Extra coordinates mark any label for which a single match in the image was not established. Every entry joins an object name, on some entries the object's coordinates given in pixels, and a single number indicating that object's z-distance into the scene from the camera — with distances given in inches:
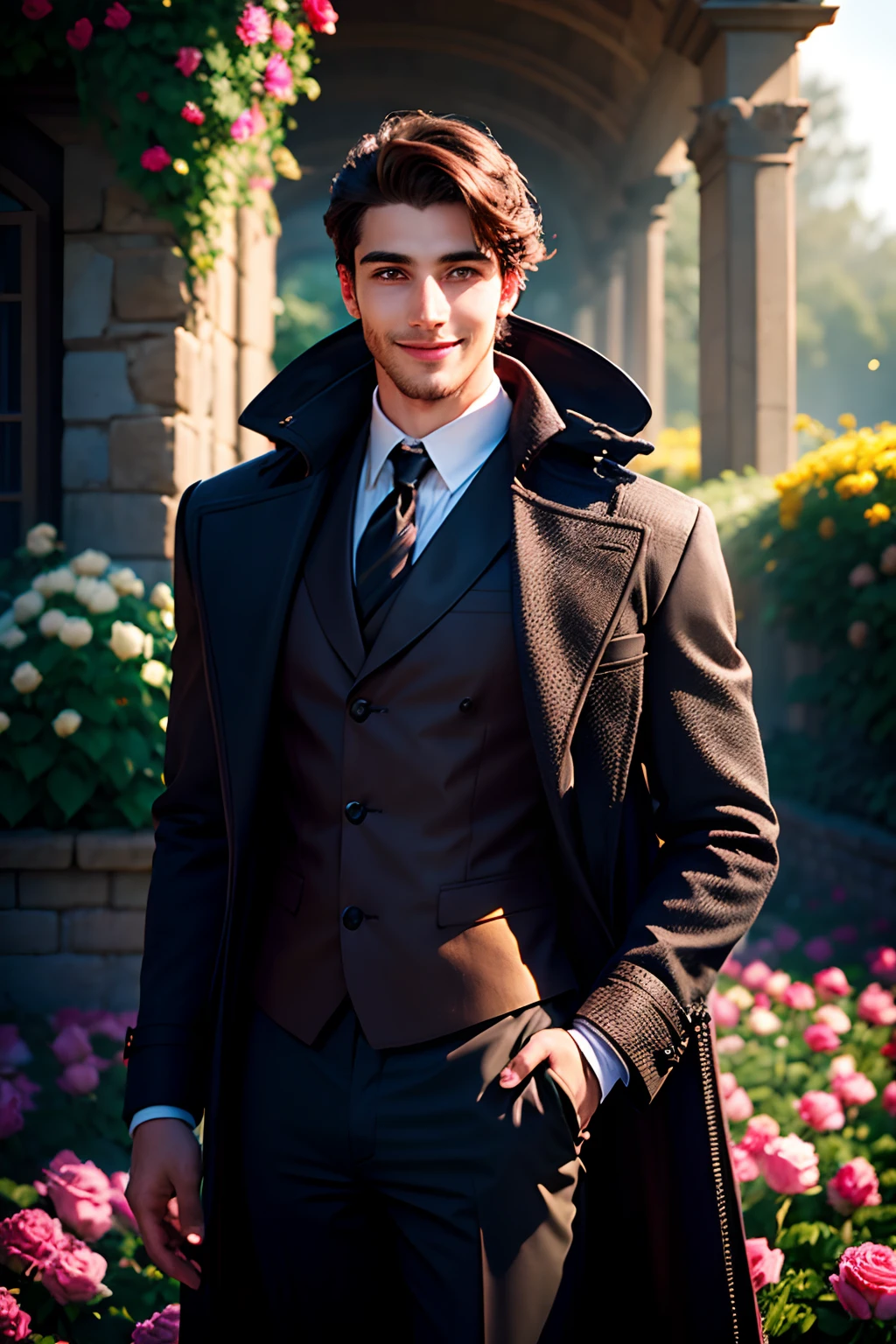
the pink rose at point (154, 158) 191.9
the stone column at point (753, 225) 277.0
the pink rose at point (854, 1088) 136.8
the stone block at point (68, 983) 165.0
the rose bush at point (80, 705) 166.9
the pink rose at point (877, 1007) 158.1
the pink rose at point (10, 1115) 131.8
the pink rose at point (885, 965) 174.1
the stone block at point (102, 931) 165.5
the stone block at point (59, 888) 165.0
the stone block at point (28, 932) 165.5
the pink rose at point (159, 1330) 94.0
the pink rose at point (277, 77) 197.0
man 62.6
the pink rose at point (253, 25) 190.4
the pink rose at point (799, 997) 159.8
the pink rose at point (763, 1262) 94.2
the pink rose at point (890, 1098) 132.3
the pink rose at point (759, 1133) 120.1
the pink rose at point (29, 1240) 106.6
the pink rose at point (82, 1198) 111.6
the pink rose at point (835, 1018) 151.0
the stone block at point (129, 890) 165.5
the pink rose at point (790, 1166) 114.3
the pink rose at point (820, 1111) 129.0
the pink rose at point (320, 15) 196.2
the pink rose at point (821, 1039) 146.9
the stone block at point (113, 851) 163.0
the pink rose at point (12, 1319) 98.7
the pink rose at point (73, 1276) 104.0
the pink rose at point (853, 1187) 117.4
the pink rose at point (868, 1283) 92.8
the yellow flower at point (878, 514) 208.4
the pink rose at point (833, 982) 165.3
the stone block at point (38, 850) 162.7
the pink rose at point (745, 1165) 119.4
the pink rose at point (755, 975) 170.4
